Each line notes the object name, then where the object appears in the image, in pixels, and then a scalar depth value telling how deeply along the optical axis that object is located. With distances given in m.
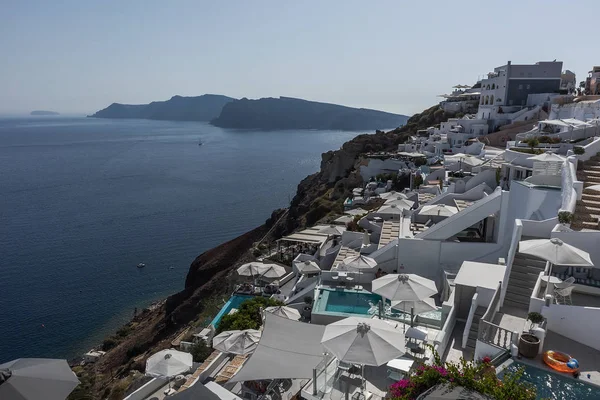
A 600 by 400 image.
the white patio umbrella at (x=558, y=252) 9.37
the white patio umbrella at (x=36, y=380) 9.09
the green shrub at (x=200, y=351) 16.86
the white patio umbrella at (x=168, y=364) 14.01
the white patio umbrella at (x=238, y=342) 12.99
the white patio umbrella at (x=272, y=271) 21.14
